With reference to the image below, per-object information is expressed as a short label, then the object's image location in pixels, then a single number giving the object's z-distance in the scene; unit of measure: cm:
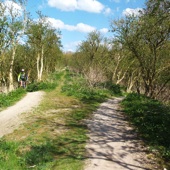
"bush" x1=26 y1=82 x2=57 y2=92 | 2347
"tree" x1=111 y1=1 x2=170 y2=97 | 1944
